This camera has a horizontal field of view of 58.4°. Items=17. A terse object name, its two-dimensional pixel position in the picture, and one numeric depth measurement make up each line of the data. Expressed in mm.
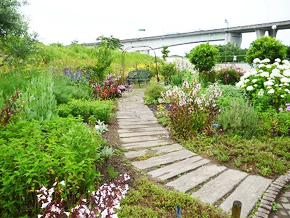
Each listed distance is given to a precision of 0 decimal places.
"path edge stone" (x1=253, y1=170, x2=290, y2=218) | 2965
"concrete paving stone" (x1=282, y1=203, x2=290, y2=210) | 3216
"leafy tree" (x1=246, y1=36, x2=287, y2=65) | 10914
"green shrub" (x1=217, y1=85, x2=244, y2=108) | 6207
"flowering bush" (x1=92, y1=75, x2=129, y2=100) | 8375
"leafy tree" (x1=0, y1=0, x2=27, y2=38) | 8367
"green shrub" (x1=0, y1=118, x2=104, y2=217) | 2369
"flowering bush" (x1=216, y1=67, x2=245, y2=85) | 10820
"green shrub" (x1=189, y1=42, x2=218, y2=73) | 11344
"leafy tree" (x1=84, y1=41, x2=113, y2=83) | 9711
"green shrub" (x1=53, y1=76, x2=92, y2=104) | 6051
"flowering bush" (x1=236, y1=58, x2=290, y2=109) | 6281
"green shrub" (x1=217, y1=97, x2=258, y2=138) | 5223
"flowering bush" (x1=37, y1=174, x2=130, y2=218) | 1521
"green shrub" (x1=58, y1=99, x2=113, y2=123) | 5559
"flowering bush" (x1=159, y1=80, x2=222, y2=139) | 5402
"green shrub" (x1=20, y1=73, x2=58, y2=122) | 4012
